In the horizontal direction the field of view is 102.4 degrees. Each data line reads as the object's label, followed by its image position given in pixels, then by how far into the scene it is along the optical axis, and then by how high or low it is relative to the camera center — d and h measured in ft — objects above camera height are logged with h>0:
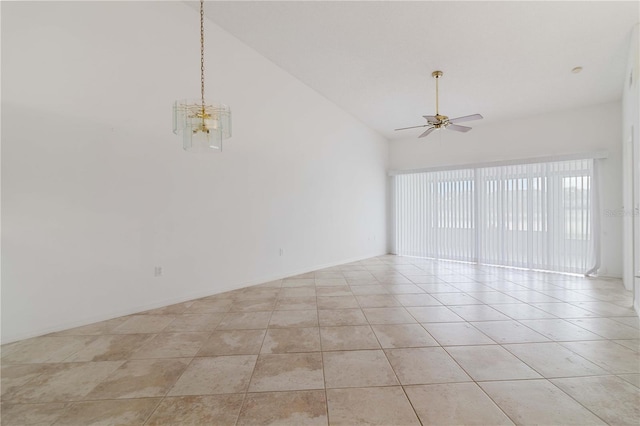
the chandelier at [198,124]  8.04 +2.83
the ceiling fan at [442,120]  13.09 +4.88
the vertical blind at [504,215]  17.94 -0.23
